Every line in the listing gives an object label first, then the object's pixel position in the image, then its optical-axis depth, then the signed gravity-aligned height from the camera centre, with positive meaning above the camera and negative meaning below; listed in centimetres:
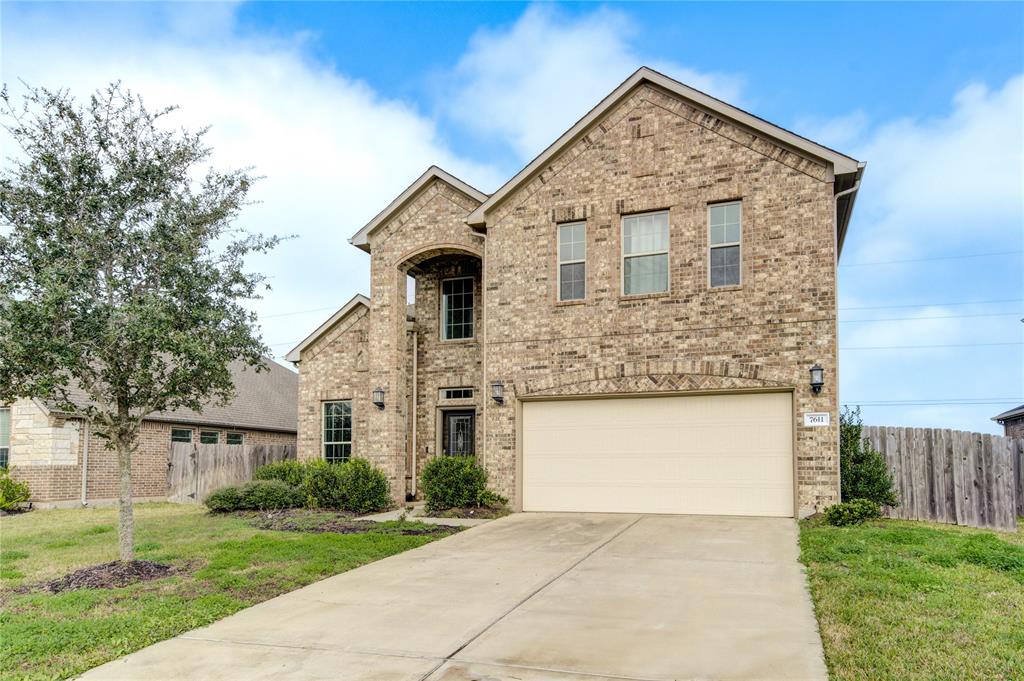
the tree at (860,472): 1365 -115
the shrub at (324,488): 1580 -163
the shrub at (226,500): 1593 -188
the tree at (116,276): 866 +157
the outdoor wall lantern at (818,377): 1305 +52
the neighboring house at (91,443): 1972 -97
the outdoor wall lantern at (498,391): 1537 +34
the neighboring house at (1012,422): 2758 -54
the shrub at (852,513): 1251 -171
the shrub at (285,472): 1752 -146
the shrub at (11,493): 1866 -203
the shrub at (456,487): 1498 -152
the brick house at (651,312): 1359 +181
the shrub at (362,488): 1563 -161
